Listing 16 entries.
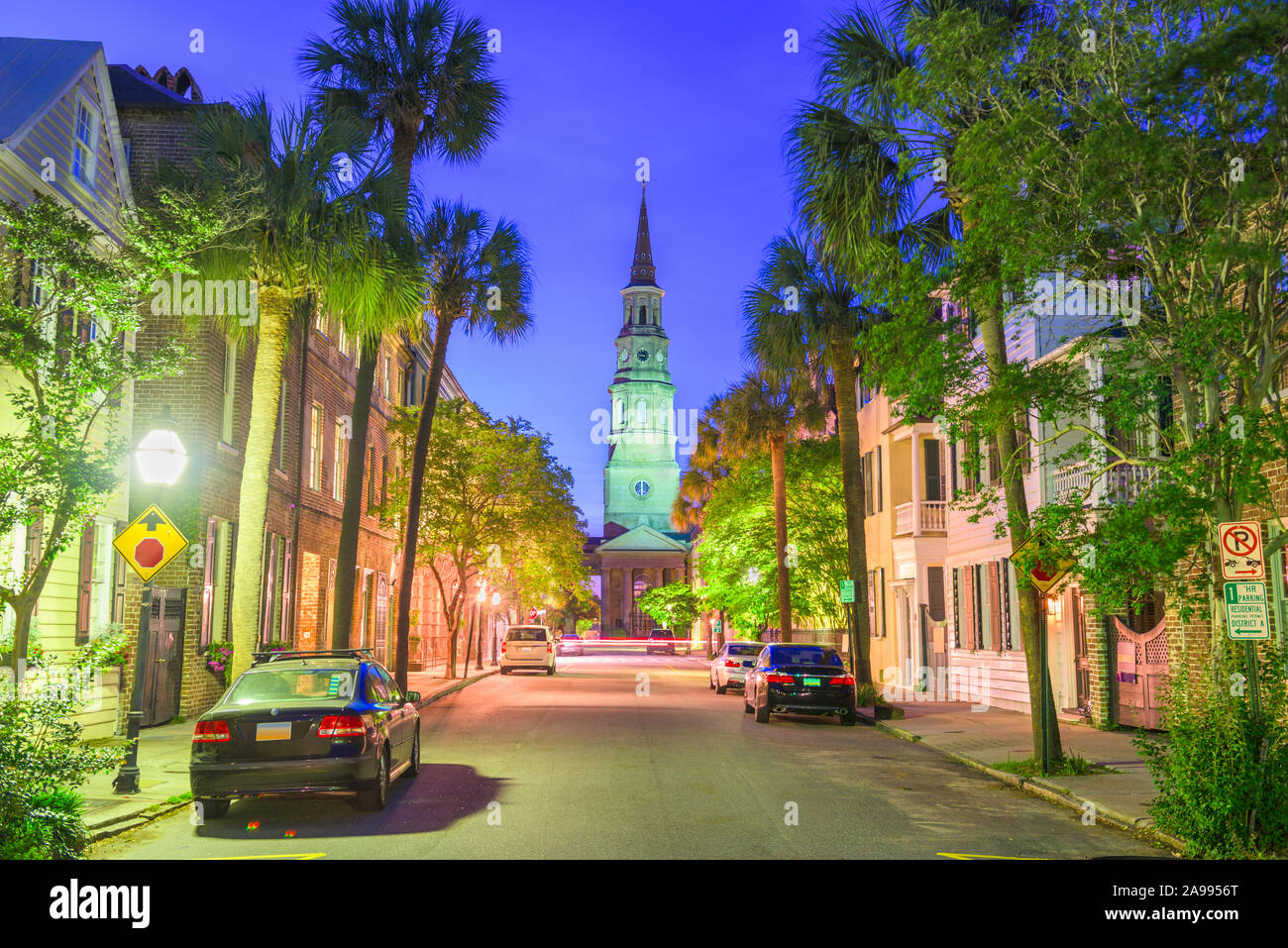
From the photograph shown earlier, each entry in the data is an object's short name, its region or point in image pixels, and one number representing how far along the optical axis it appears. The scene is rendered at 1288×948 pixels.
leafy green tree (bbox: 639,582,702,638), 54.41
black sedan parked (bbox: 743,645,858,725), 23.05
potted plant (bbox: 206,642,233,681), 21.58
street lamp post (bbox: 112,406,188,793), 12.98
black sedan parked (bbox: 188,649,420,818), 10.52
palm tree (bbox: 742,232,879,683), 26.92
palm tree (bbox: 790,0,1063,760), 15.04
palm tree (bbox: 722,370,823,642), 37.06
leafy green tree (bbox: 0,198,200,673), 10.83
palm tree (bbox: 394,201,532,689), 27.44
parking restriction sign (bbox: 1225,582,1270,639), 9.45
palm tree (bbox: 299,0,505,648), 21.50
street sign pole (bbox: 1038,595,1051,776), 14.75
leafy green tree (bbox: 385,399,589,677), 39.19
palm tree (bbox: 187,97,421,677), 16.91
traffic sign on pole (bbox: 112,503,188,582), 12.84
